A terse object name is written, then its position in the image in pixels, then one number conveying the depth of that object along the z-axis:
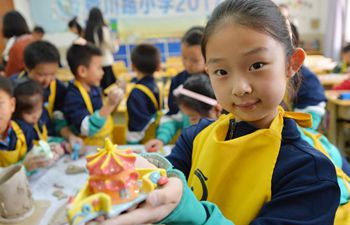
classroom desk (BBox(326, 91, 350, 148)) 2.89
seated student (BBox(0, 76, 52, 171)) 1.38
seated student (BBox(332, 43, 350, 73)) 4.39
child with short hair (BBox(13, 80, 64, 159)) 1.62
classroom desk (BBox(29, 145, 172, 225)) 1.18
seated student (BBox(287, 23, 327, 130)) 1.95
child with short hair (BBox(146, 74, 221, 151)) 1.60
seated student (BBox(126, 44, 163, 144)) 2.12
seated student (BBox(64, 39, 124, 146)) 1.80
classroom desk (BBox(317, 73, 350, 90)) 3.67
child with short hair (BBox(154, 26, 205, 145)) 1.89
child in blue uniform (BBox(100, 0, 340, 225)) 0.61
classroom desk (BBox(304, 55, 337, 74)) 4.49
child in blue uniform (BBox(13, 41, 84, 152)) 2.01
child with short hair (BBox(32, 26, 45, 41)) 5.36
